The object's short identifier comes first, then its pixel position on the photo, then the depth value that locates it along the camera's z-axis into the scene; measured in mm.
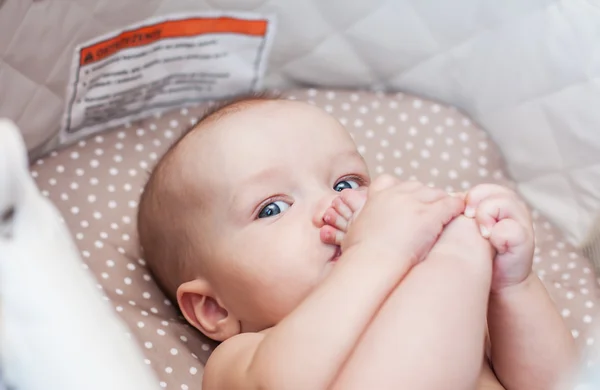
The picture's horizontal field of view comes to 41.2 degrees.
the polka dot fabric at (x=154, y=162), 960
